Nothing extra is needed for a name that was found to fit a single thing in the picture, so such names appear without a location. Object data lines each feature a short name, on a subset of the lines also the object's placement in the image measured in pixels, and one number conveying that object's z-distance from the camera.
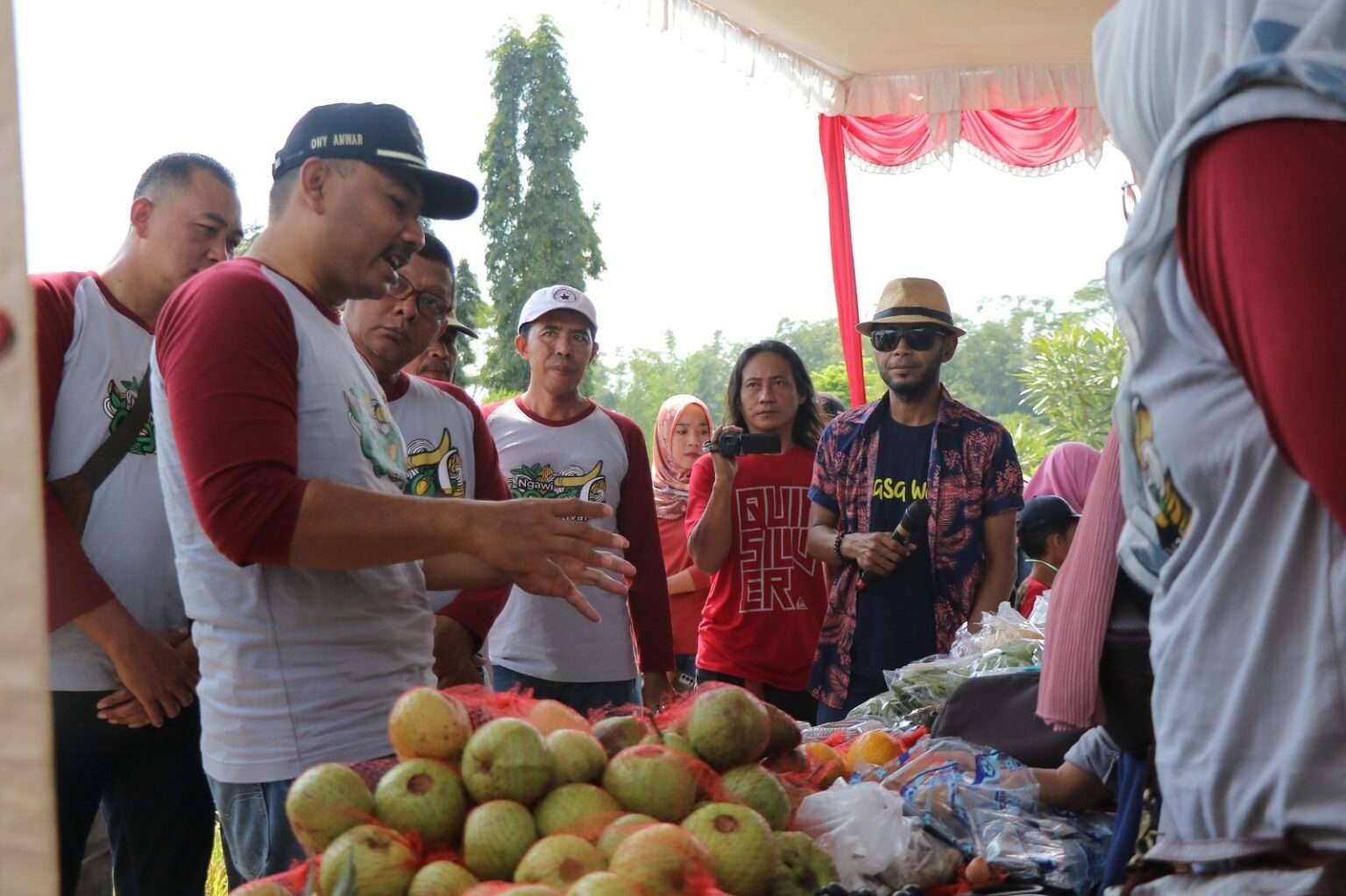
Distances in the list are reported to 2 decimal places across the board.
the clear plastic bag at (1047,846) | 1.60
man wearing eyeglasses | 2.89
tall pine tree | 18.00
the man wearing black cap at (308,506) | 1.59
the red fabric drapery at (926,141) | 7.88
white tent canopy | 6.49
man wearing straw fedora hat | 3.46
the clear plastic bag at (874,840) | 1.57
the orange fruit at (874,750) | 2.12
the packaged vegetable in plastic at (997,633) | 2.80
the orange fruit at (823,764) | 1.87
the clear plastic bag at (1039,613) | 3.07
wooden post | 0.78
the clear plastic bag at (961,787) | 1.73
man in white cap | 3.69
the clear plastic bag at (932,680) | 2.59
